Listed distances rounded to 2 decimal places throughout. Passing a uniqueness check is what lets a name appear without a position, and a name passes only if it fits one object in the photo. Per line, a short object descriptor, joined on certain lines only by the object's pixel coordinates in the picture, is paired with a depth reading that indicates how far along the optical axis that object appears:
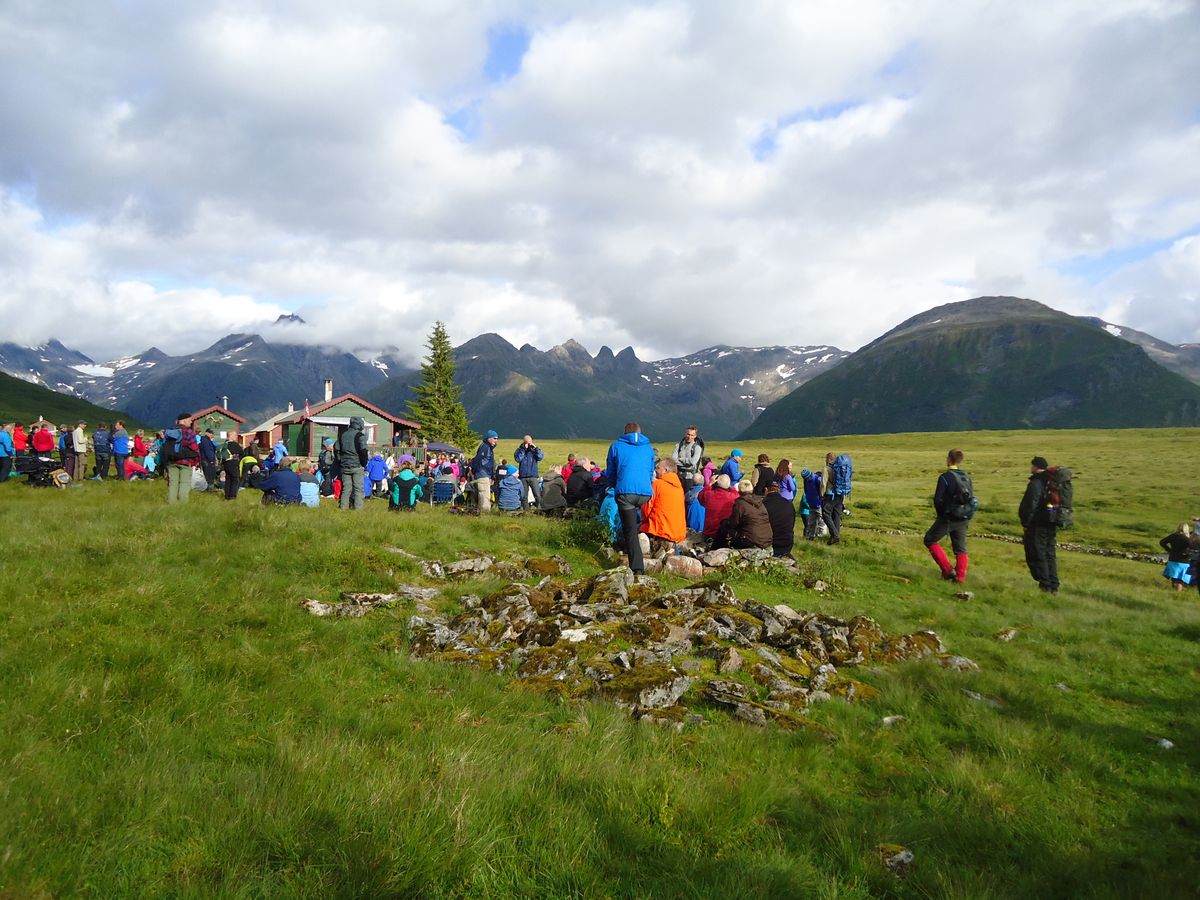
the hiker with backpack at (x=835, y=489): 18.39
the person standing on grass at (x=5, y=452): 20.43
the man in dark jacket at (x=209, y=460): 21.02
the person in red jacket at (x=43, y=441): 22.70
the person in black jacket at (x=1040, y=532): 13.36
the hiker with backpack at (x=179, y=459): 16.55
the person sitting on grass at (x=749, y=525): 12.91
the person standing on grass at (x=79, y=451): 22.53
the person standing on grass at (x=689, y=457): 18.80
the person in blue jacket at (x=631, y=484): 11.74
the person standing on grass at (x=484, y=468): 20.19
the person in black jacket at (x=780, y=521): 13.80
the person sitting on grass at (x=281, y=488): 17.92
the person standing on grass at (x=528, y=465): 20.39
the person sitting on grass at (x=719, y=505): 14.21
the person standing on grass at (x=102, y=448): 24.77
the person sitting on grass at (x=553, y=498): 20.70
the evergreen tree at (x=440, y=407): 73.44
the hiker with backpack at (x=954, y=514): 13.16
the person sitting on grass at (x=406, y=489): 21.22
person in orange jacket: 12.66
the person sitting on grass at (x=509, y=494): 20.25
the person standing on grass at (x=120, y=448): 24.21
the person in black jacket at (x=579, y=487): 20.25
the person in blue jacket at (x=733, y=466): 18.95
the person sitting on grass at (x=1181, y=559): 18.67
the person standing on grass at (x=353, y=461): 15.93
